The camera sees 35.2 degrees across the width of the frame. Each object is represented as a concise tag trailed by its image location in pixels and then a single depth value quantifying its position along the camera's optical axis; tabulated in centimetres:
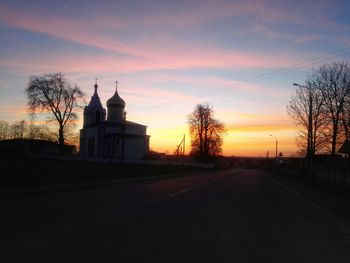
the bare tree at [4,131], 16021
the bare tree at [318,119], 6078
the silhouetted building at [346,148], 3271
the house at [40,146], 11956
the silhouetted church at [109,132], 10594
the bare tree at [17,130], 14934
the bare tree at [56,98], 9200
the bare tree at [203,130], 12025
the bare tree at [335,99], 5688
